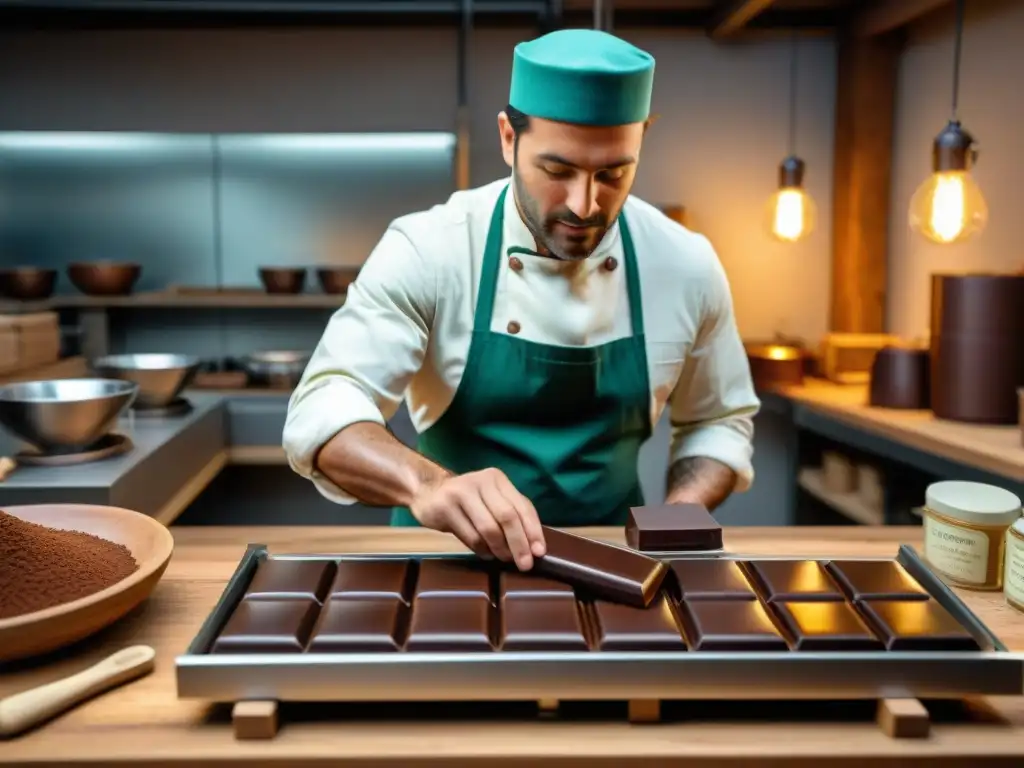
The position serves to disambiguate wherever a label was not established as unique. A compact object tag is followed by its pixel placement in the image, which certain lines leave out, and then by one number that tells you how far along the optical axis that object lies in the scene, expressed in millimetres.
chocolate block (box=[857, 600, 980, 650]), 1037
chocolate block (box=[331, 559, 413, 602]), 1130
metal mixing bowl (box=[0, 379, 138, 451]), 2305
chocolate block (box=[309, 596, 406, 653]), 1012
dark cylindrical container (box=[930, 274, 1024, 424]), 2705
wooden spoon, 963
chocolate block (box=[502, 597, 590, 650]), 1014
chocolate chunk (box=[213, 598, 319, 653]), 1009
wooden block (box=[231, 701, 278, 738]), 960
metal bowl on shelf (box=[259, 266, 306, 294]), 4023
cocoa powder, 1086
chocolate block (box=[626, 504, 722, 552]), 1339
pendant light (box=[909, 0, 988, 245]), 2762
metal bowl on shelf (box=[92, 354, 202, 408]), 3123
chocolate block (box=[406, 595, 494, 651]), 1014
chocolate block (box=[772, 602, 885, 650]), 1025
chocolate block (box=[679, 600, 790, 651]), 1017
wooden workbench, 940
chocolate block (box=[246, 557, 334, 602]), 1123
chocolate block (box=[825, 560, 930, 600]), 1152
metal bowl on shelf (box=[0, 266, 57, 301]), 3859
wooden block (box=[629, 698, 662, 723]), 998
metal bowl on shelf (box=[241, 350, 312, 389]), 3965
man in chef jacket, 1596
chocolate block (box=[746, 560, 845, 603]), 1136
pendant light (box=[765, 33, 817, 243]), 3584
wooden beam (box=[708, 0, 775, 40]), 3661
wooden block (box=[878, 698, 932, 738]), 972
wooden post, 4121
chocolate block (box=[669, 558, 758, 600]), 1131
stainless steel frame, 988
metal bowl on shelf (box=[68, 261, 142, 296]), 3930
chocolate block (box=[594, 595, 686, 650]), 1016
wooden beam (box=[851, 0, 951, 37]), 3554
